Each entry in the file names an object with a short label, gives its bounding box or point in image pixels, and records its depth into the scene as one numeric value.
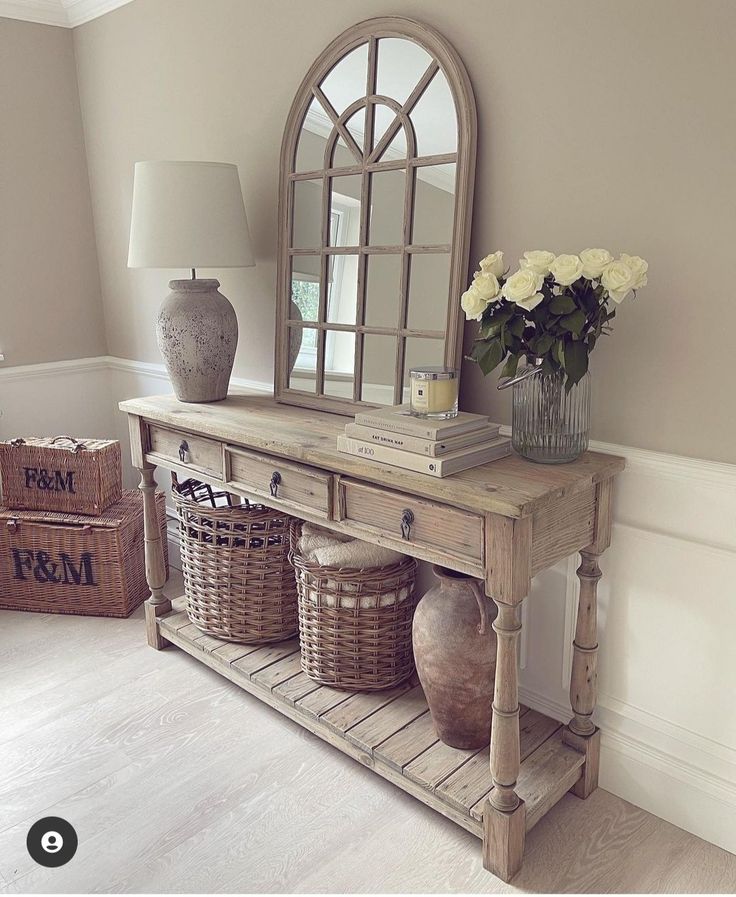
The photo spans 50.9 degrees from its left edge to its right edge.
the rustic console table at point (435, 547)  1.55
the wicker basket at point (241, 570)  2.32
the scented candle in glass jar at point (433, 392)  1.69
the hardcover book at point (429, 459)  1.59
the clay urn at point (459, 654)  1.81
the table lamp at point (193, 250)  2.22
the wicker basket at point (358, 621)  2.08
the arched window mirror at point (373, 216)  1.91
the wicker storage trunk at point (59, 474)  2.80
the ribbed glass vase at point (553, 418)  1.67
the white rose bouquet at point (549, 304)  1.52
